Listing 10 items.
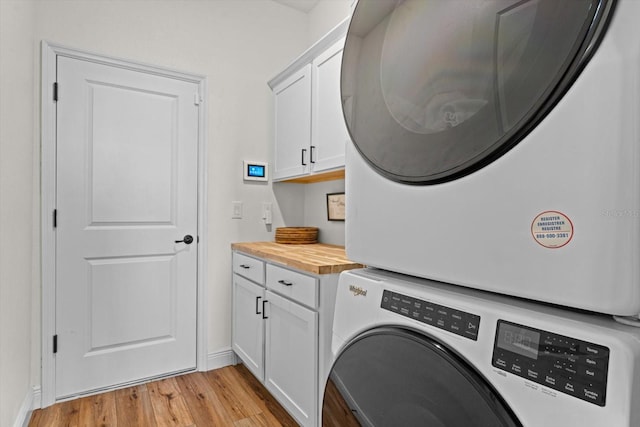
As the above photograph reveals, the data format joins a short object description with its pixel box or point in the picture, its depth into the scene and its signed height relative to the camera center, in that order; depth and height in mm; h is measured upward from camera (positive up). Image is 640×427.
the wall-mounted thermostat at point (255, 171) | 2639 +258
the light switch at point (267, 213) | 2705 -55
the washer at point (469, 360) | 455 -242
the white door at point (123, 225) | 2113 -145
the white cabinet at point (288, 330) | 1521 -624
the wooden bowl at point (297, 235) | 2484 -199
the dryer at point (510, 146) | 453 +106
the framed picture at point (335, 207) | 2359 +5
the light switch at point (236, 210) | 2592 -35
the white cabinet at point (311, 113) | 1941 +579
